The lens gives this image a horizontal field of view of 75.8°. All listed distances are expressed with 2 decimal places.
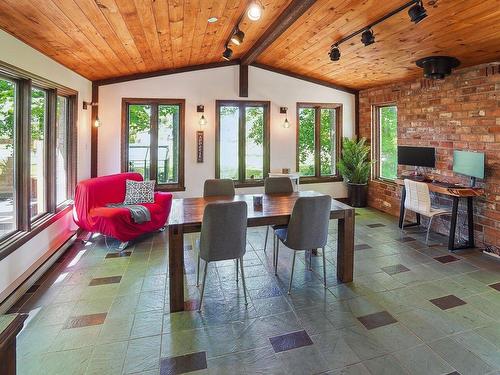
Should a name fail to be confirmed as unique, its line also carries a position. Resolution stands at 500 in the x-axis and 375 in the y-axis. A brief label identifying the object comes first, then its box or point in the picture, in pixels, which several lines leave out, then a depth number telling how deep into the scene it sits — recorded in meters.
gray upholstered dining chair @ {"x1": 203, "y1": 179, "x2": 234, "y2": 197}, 3.90
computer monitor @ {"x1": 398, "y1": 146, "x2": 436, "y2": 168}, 4.86
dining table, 2.66
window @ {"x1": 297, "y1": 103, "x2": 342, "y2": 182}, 6.59
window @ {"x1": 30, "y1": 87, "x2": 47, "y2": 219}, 3.63
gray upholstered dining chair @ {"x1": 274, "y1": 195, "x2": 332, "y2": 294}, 2.88
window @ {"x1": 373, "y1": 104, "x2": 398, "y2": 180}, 5.95
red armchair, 4.11
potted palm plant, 6.36
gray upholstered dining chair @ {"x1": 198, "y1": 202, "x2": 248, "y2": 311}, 2.60
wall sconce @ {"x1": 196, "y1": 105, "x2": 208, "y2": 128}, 5.83
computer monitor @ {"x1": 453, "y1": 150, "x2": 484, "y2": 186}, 3.97
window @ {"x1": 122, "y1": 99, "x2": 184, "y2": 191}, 5.69
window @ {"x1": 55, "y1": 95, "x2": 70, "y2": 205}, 4.33
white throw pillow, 4.75
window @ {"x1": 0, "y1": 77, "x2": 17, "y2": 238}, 3.01
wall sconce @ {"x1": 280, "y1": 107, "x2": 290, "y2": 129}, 6.27
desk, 3.95
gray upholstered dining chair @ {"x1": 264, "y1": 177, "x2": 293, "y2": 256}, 4.03
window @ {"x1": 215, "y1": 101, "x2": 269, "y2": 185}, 6.11
